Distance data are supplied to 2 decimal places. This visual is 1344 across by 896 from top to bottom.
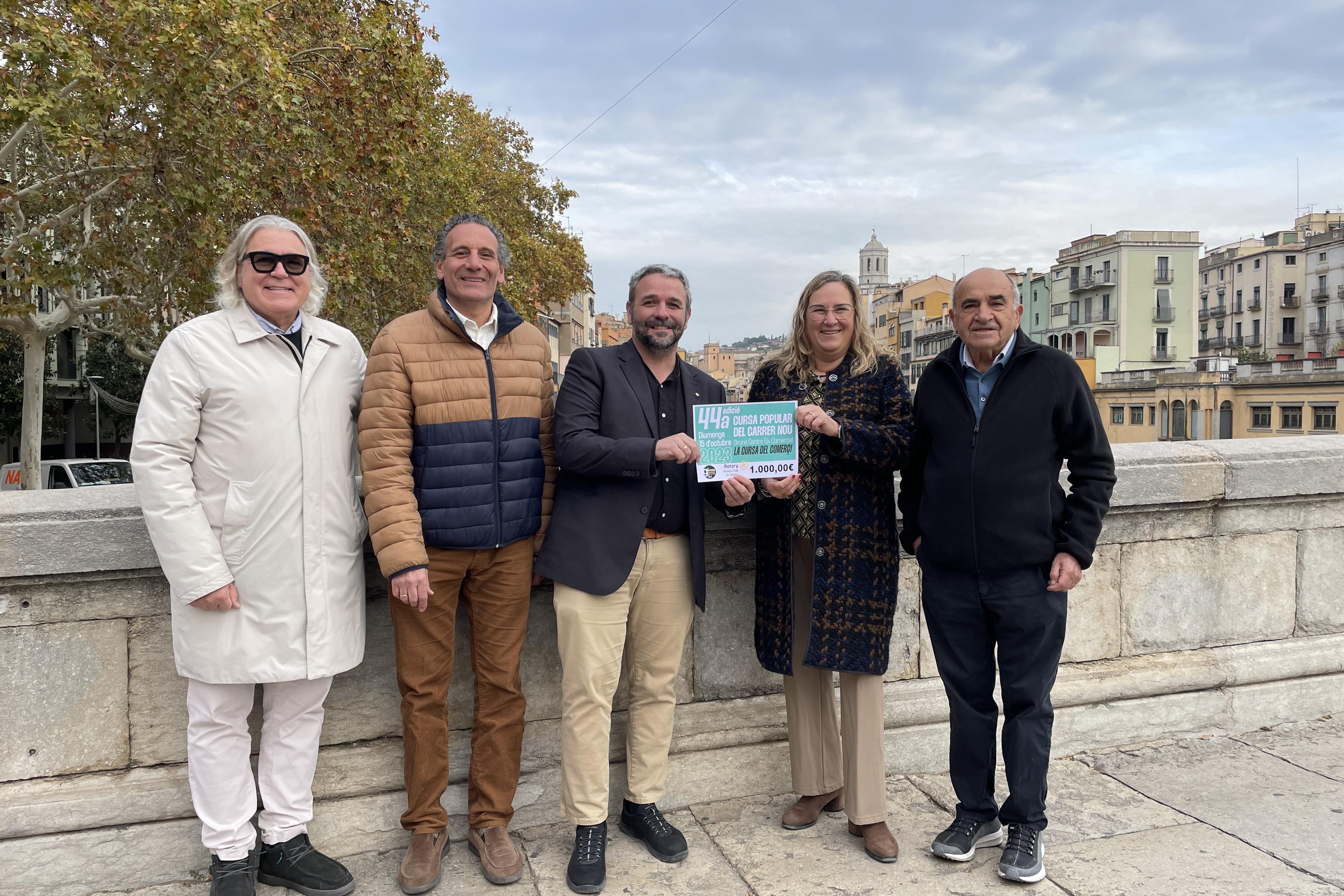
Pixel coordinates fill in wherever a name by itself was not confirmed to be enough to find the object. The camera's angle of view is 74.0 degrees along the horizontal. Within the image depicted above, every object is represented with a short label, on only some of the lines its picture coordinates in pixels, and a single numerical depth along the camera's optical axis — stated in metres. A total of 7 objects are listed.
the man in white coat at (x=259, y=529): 2.60
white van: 16.33
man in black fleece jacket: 2.94
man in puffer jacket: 2.80
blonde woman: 3.12
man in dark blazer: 2.97
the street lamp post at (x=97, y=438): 30.14
